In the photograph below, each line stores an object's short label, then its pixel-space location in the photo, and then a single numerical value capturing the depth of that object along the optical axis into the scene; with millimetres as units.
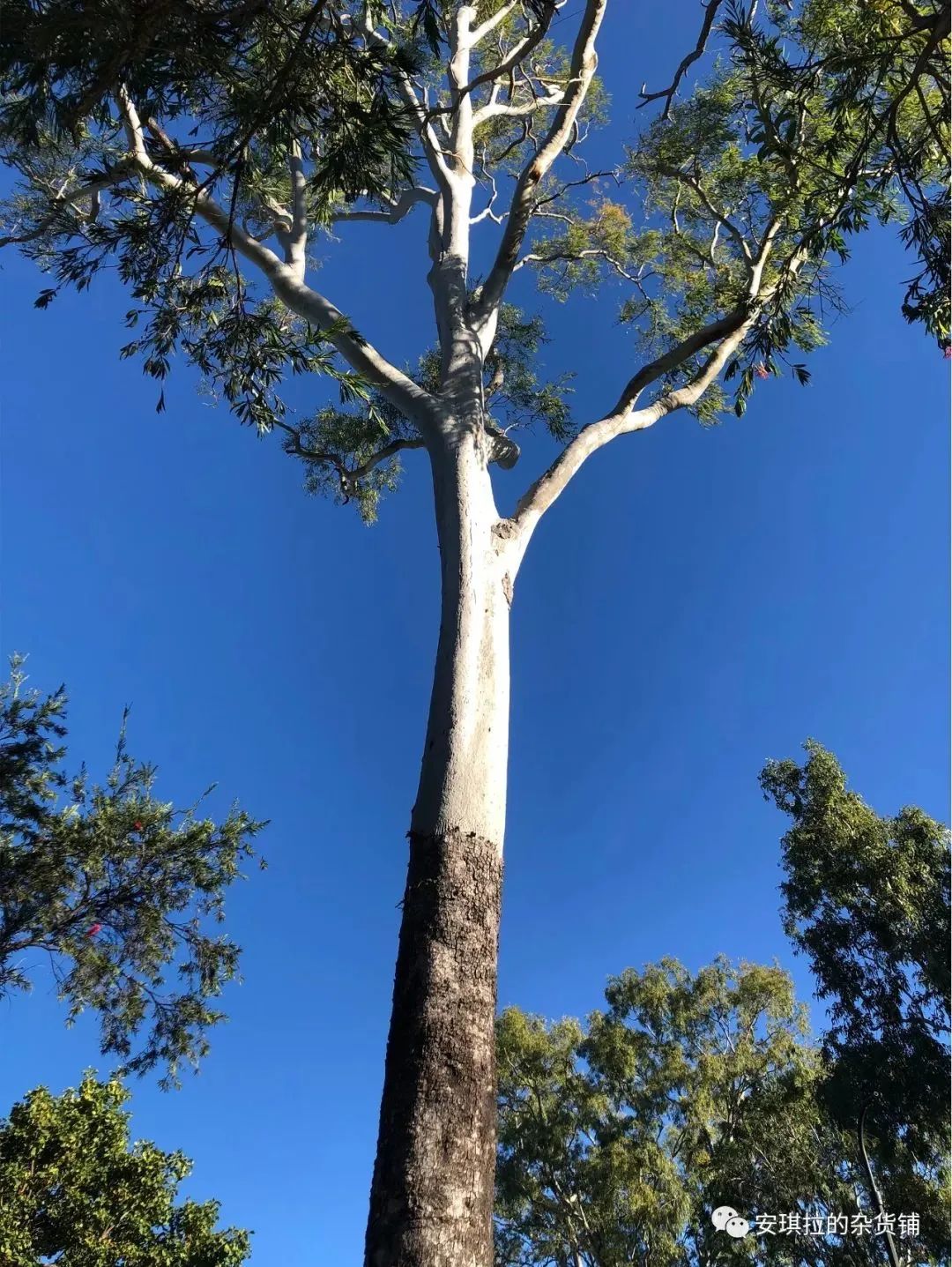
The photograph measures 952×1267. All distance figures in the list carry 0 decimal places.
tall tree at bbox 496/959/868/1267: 12172
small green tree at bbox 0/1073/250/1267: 7723
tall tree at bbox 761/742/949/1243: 8570
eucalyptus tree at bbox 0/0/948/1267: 2230
